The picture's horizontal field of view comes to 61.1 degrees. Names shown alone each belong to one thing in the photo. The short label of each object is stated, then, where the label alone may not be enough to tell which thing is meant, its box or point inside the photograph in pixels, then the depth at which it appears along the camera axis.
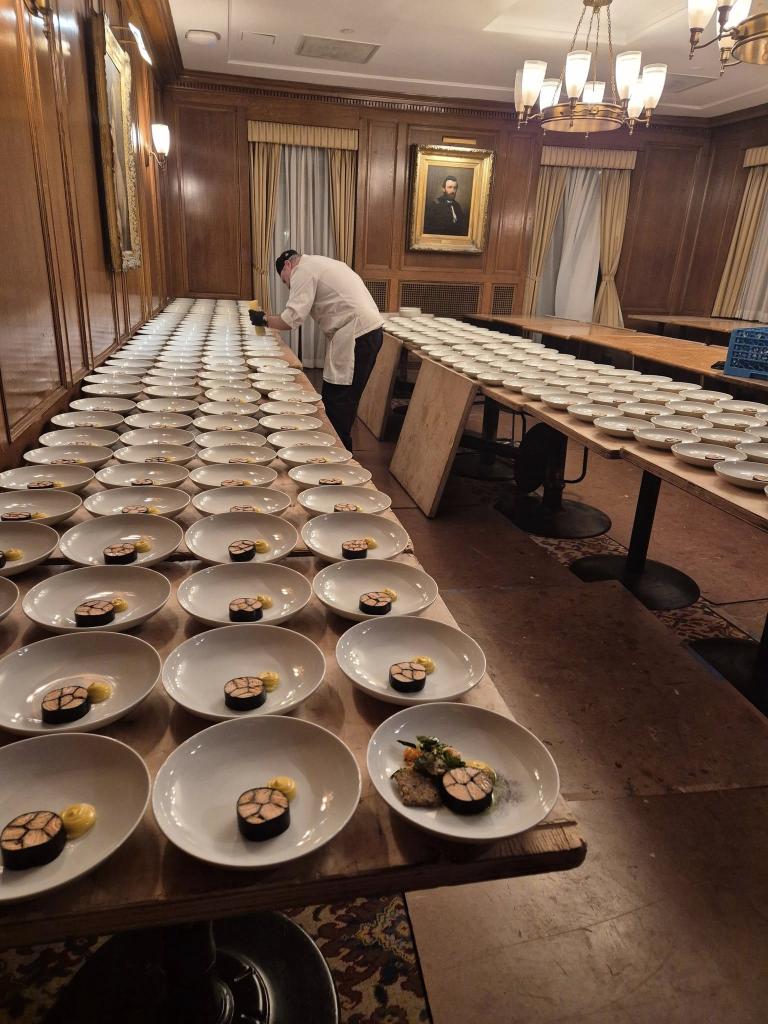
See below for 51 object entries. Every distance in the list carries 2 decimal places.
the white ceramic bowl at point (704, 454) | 1.98
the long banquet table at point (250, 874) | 0.66
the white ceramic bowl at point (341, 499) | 1.58
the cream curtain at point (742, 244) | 8.05
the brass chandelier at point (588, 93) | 4.05
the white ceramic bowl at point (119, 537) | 1.30
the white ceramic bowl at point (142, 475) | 1.65
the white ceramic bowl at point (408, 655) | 0.96
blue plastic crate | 3.38
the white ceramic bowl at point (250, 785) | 0.72
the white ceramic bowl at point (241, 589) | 1.14
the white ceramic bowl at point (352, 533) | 1.38
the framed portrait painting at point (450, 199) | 7.92
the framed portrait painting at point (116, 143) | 3.08
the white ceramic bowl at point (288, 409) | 2.43
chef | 4.13
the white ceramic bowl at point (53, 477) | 1.62
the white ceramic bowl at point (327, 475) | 1.71
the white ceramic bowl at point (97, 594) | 1.07
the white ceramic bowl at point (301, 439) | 2.11
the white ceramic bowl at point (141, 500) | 1.51
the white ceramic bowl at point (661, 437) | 2.17
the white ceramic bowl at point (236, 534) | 1.33
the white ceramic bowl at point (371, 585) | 1.17
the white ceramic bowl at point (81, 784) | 0.71
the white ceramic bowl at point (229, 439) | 2.05
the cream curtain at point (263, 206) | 7.66
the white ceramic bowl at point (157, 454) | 1.88
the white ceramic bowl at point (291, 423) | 2.26
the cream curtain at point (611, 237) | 8.66
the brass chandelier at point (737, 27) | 2.35
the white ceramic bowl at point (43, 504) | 1.45
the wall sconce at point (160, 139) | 5.43
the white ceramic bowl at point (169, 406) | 2.36
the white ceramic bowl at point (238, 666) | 0.91
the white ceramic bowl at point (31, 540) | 1.28
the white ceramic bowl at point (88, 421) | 2.15
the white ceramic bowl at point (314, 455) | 1.95
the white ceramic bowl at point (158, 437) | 2.03
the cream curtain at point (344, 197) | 7.85
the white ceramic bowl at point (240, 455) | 1.93
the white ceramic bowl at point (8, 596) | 1.08
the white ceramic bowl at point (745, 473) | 1.78
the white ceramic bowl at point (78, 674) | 0.87
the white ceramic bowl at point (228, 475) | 1.67
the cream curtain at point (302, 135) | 7.49
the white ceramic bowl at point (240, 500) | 1.54
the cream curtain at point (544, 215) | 8.60
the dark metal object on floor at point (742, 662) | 2.34
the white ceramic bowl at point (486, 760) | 0.75
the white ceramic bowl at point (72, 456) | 1.83
